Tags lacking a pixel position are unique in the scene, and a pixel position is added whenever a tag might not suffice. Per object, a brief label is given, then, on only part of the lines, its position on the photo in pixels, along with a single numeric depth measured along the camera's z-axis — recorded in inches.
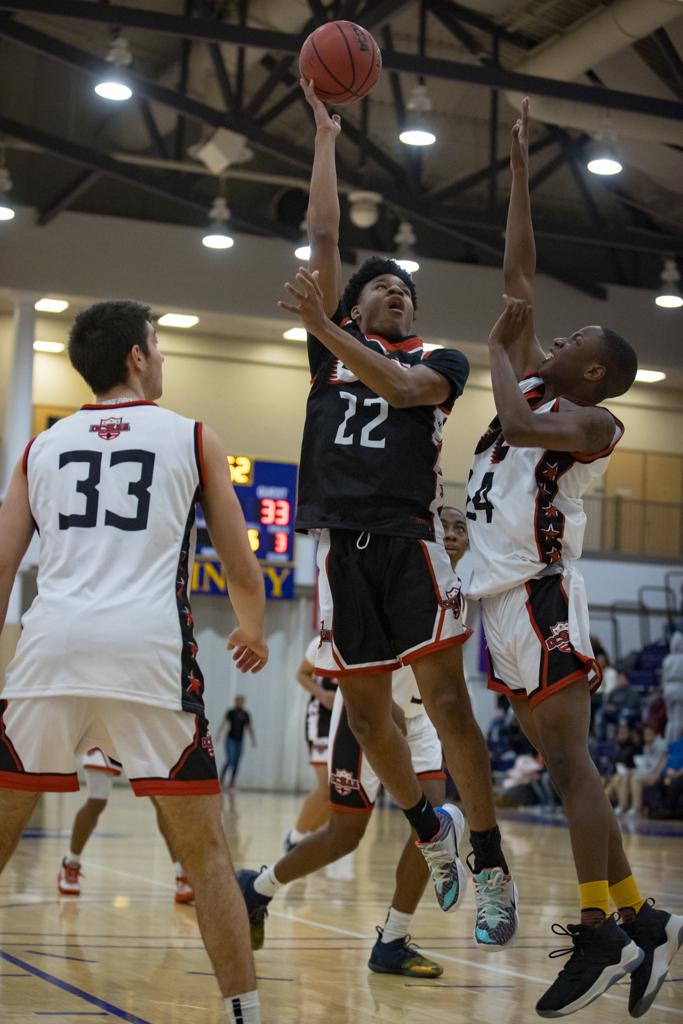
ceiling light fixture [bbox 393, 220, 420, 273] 829.8
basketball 204.7
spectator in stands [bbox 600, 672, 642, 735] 805.0
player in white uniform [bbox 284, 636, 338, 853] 400.8
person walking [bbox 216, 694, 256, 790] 938.1
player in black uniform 183.5
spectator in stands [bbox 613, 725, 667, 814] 740.0
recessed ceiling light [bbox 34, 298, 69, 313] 911.7
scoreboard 891.4
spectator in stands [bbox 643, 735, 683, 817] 709.9
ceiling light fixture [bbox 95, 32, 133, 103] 622.8
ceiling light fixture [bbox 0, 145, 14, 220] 755.4
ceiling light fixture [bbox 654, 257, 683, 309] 860.6
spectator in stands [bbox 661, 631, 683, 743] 735.7
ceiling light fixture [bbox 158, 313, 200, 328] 941.3
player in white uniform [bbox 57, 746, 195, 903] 306.3
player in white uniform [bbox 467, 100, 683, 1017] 171.9
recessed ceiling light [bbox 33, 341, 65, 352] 981.8
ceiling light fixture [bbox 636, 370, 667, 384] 1025.5
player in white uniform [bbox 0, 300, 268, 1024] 136.9
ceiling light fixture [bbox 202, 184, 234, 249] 780.0
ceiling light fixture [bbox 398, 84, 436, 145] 653.9
